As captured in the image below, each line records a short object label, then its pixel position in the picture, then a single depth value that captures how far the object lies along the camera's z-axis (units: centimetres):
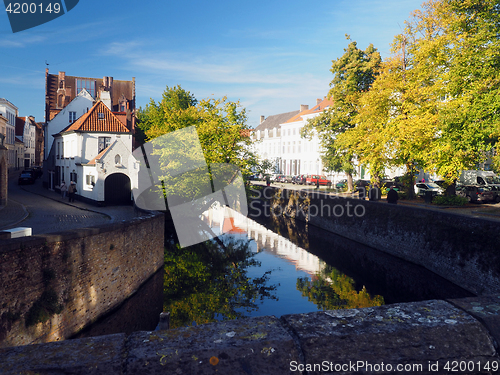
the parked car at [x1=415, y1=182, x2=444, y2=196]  3111
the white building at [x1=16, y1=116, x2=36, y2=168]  7244
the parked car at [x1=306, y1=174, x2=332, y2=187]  5044
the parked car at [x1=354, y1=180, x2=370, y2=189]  3875
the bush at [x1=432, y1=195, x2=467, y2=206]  2303
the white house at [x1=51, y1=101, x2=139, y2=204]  2716
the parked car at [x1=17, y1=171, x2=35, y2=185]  4249
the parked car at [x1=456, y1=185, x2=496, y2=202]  2514
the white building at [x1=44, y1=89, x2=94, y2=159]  4062
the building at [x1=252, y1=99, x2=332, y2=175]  6625
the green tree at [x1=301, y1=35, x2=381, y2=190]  3294
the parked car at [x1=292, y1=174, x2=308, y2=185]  5392
